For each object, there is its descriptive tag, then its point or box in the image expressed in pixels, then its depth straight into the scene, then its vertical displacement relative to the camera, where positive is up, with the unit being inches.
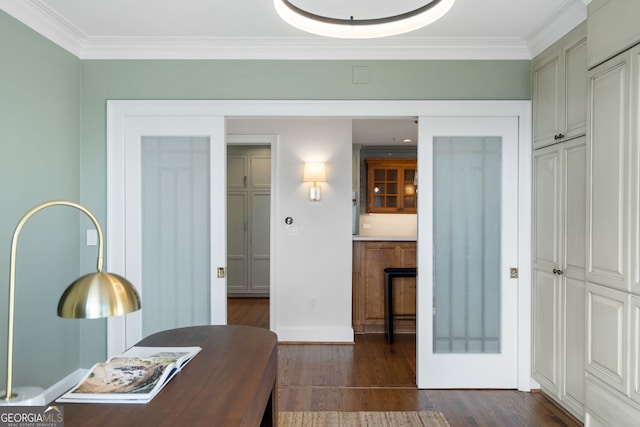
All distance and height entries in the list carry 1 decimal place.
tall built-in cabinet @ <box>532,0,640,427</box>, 82.9 -1.5
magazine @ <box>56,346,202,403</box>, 53.8 -21.9
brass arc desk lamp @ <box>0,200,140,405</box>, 44.6 -9.2
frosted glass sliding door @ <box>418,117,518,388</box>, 131.7 -11.5
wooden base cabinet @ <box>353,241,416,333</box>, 188.9 -27.5
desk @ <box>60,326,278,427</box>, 49.4 -22.7
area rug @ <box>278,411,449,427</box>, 110.9 -52.6
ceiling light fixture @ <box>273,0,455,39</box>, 75.5 +33.6
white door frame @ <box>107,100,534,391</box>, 131.0 +29.1
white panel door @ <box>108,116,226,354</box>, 132.3 -2.6
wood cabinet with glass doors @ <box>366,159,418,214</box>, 297.0 +18.2
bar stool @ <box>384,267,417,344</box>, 177.5 -29.6
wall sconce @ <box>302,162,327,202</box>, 177.5 +14.8
